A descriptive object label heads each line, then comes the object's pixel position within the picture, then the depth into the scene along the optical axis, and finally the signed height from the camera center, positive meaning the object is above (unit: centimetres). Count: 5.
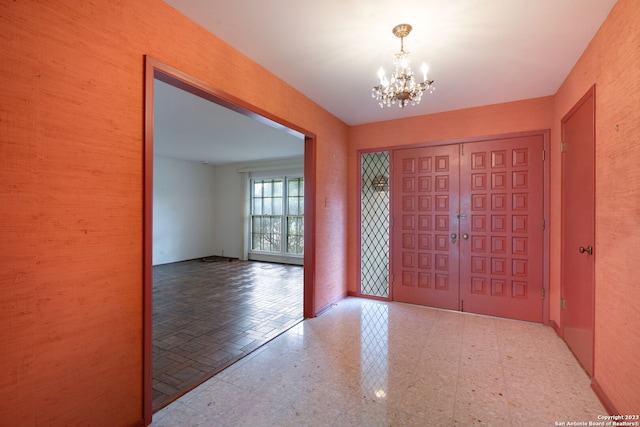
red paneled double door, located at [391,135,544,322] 336 -15
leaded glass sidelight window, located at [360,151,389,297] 419 -16
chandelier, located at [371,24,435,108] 209 +99
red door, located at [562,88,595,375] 223 -11
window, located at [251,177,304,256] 726 -8
